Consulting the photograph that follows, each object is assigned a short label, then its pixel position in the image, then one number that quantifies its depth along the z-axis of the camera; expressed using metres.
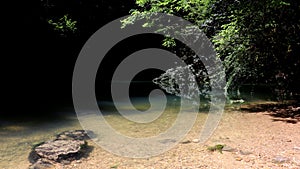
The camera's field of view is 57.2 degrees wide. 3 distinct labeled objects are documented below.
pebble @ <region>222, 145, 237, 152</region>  4.69
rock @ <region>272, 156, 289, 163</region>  4.06
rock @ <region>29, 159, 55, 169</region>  4.28
